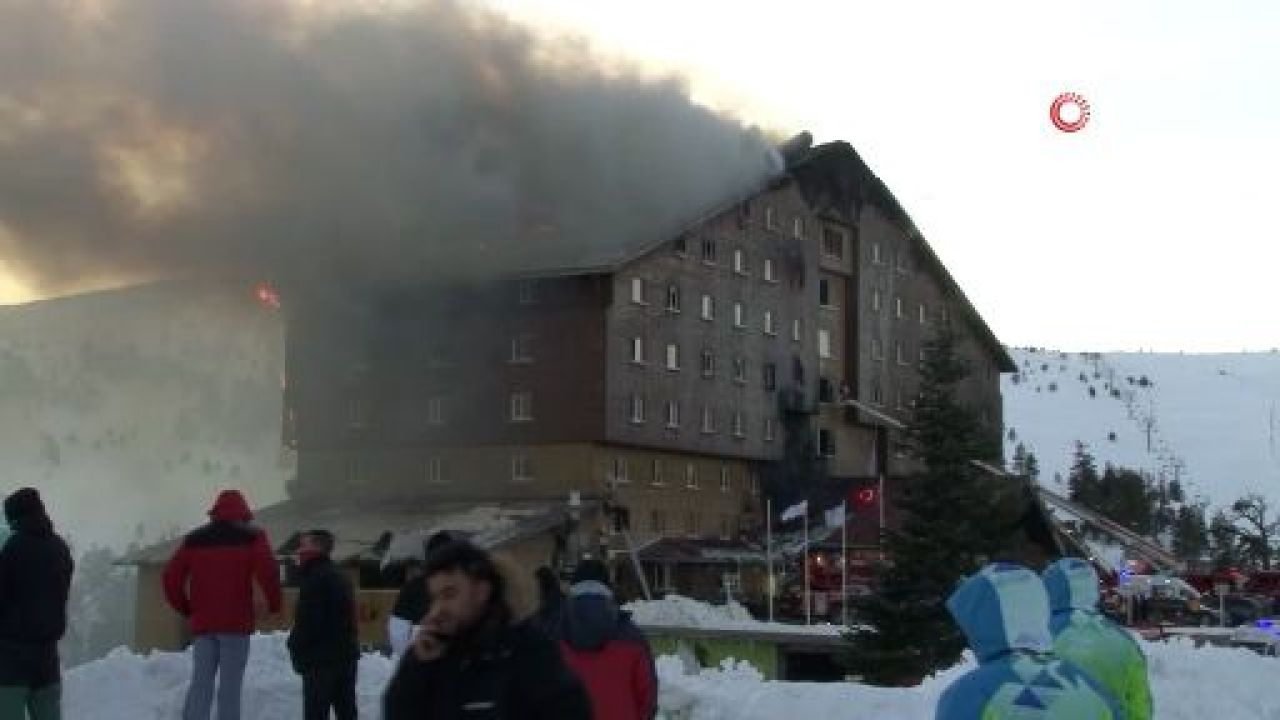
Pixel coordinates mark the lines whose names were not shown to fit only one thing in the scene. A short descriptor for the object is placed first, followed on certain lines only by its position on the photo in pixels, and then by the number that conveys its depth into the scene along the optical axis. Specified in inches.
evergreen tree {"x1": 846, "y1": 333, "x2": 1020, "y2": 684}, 965.2
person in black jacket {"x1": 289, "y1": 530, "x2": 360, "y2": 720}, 429.1
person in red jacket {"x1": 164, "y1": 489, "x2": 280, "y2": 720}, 422.6
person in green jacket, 271.3
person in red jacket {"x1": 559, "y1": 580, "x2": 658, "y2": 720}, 275.4
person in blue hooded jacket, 196.7
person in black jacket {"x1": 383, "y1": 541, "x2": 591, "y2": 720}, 168.9
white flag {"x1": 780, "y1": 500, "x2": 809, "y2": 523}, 1605.6
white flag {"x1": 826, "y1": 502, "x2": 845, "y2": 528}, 1557.6
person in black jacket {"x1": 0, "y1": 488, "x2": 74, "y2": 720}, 370.6
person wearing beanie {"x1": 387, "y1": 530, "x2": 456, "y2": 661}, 410.0
